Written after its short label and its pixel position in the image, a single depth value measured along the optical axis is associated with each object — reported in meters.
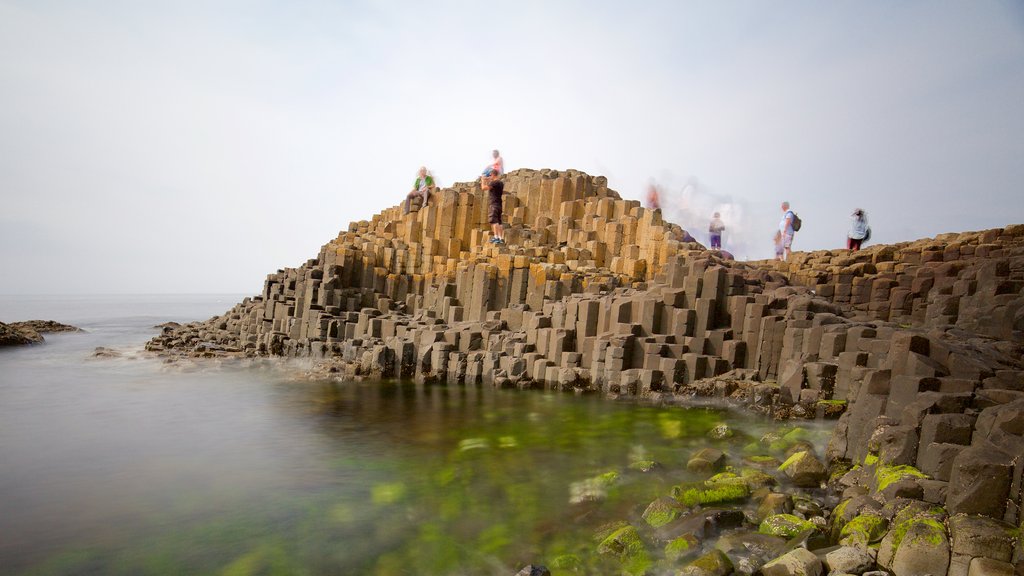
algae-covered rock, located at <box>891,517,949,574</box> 4.11
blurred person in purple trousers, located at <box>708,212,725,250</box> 20.97
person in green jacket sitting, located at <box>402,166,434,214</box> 21.69
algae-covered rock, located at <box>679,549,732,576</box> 4.50
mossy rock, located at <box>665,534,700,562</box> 5.02
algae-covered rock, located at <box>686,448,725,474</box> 7.07
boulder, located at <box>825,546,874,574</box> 4.30
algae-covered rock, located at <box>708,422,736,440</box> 8.62
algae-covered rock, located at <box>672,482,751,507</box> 6.02
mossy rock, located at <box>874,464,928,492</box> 5.25
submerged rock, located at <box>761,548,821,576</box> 4.32
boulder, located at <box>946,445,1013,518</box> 4.38
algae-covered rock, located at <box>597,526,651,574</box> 4.95
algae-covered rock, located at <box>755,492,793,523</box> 5.56
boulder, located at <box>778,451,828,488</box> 6.43
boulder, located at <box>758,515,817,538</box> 5.20
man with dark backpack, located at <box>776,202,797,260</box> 19.80
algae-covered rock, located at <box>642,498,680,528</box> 5.71
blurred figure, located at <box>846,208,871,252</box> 19.20
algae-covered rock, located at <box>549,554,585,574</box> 4.97
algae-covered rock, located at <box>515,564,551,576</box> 4.70
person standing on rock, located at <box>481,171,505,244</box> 19.39
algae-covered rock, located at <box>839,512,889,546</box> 4.66
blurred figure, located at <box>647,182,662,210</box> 19.81
